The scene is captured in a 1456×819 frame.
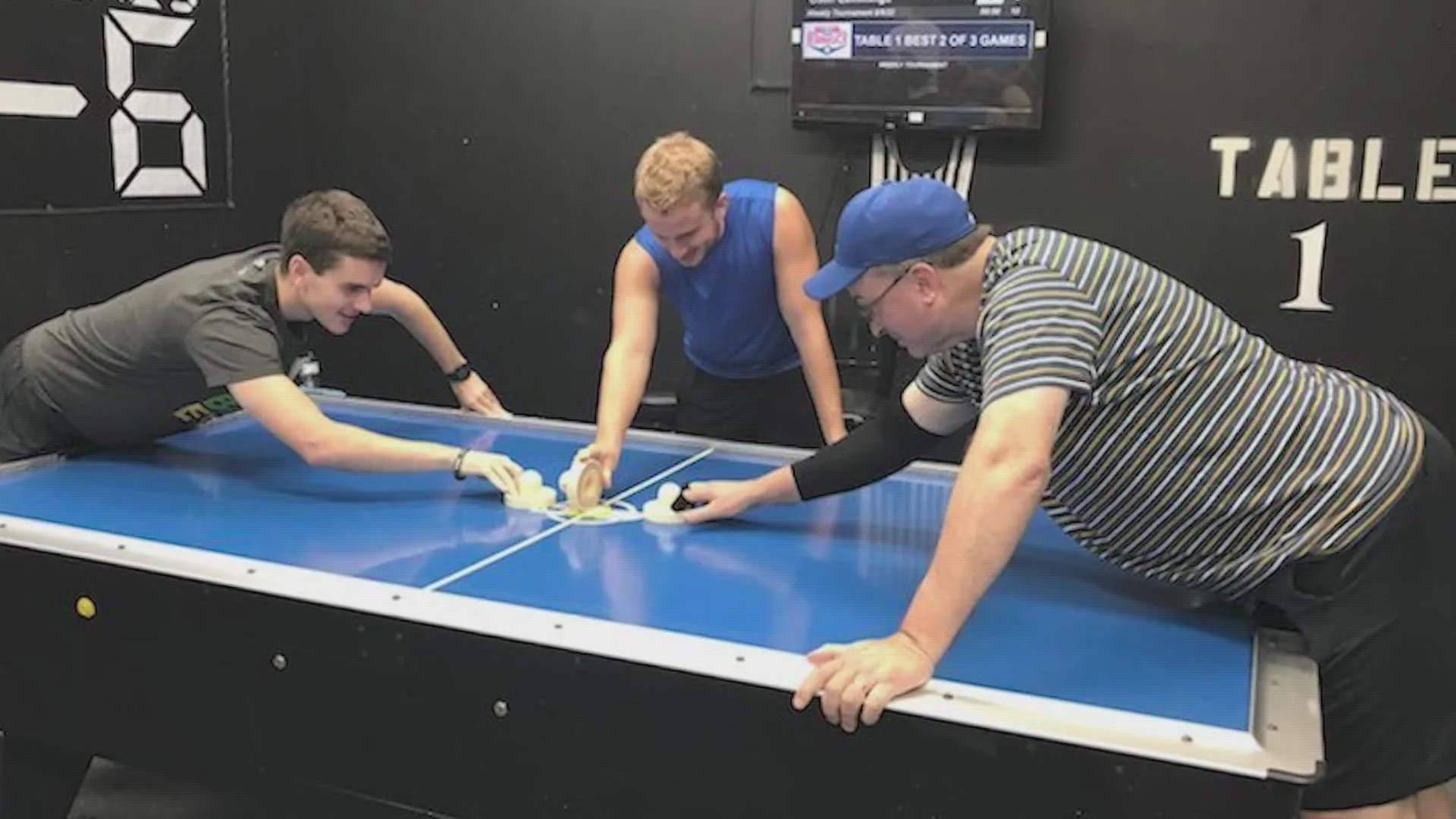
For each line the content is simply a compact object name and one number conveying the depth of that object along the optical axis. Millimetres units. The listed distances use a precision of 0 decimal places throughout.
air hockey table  1535
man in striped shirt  1651
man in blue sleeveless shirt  2736
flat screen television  3719
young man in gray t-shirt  2518
